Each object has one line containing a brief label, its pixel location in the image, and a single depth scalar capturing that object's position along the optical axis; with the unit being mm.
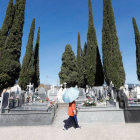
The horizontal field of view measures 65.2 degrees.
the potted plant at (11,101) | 6705
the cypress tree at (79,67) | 28841
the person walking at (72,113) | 4340
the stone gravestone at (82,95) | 14590
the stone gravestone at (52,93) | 15501
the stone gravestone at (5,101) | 5957
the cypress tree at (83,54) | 30050
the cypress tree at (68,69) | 31981
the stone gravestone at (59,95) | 14824
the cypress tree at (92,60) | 19016
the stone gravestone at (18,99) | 7979
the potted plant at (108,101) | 7860
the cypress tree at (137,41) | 19284
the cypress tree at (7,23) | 12578
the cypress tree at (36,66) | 23759
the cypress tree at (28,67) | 20047
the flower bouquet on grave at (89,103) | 6589
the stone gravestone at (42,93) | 16344
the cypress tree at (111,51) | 12617
